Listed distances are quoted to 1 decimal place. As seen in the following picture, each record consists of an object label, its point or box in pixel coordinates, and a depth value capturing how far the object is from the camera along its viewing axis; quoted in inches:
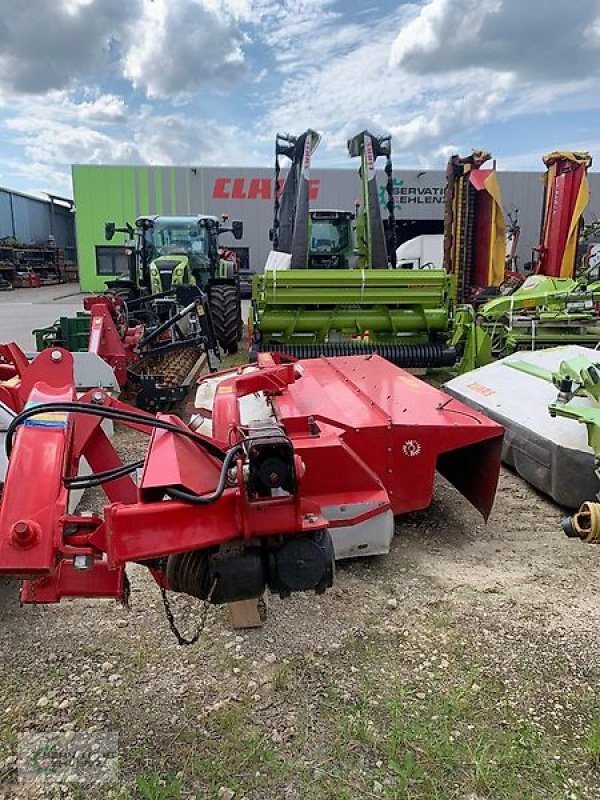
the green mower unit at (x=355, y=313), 264.7
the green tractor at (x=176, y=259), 343.0
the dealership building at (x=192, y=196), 871.1
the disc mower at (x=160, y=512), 60.7
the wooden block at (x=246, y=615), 99.7
